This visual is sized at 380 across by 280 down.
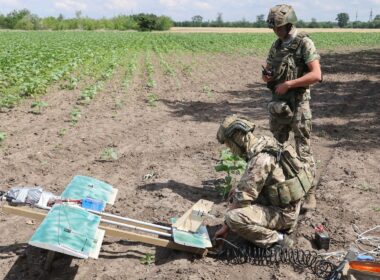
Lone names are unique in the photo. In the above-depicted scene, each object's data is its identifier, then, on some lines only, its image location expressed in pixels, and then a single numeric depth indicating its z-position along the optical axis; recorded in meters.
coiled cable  4.09
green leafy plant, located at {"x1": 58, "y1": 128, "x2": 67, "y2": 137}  7.89
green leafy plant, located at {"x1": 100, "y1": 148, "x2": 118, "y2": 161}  6.78
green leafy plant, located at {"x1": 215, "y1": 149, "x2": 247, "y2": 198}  5.45
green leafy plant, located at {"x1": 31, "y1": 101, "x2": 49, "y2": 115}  9.50
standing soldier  4.72
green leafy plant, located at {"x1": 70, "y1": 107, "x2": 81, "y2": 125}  8.73
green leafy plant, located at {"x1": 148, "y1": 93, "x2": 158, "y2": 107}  10.76
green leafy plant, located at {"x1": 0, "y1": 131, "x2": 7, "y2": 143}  7.22
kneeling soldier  4.02
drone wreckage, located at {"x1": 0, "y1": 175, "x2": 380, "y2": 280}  3.49
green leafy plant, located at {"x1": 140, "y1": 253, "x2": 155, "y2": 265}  4.15
